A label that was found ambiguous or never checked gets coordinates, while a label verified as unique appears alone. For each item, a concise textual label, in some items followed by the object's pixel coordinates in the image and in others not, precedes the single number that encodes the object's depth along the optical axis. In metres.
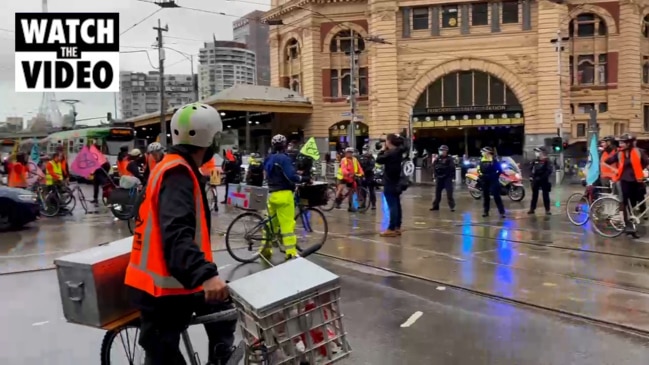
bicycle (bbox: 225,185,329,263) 8.95
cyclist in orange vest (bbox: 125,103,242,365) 2.90
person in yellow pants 8.70
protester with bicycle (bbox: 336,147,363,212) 16.47
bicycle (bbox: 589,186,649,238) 11.38
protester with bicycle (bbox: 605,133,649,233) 11.23
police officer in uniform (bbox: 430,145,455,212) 16.98
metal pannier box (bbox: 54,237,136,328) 3.35
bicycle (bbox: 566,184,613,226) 13.12
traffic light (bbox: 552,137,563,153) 29.45
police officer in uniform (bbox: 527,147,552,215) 15.66
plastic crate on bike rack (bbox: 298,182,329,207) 10.14
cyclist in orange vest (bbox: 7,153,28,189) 16.42
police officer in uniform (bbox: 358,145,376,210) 17.34
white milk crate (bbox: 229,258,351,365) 2.87
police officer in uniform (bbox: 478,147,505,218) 15.16
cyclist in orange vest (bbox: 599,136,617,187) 12.40
